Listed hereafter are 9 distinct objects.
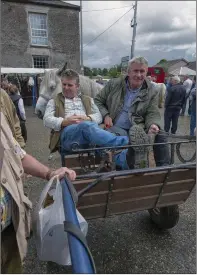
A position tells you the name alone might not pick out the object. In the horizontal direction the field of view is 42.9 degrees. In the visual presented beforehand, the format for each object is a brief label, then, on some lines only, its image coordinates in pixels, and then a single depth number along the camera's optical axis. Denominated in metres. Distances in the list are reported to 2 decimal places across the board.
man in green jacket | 2.78
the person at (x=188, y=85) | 12.45
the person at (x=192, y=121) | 7.78
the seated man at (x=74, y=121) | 2.46
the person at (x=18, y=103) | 6.29
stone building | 21.16
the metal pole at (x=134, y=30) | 13.35
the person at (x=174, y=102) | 7.75
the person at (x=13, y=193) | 1.25
